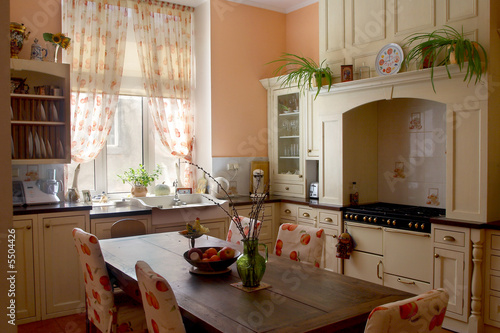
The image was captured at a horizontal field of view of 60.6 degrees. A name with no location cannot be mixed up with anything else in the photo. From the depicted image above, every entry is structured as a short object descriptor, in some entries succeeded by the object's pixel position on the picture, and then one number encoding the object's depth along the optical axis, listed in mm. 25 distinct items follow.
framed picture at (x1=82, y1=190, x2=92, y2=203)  4344
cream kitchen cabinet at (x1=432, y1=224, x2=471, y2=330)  3262
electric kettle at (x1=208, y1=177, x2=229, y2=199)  5098
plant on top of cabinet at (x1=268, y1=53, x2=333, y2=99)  4398
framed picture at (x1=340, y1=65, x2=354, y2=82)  4215
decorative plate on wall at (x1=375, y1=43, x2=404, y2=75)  3822
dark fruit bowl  2391
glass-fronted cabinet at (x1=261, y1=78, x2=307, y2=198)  5129
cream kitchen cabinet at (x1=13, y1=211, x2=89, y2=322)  3643
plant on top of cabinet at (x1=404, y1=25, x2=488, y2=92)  3234
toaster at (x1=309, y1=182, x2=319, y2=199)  4965
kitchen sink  4277
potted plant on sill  4875
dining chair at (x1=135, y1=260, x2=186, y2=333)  1662
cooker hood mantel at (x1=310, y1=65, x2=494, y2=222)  3262
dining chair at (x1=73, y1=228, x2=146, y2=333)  2529
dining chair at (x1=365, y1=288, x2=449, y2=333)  1346
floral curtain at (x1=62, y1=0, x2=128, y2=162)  4559
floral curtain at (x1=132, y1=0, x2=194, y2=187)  5027
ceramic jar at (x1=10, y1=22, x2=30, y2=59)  3937
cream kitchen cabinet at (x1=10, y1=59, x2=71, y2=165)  4031
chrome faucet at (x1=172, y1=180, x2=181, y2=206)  4891
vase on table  2152
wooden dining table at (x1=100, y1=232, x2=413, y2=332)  1730
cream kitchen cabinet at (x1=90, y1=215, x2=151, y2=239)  3932
